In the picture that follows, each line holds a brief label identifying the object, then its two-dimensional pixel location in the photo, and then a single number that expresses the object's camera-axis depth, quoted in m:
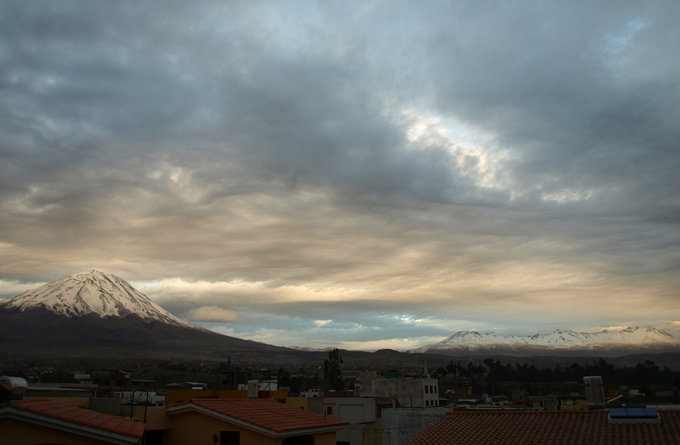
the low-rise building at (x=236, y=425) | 20.06
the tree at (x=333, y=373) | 104.25
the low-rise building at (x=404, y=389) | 73.38
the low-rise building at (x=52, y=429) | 14.13
